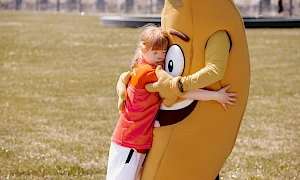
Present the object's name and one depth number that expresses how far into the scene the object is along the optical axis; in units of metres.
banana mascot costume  4.80
